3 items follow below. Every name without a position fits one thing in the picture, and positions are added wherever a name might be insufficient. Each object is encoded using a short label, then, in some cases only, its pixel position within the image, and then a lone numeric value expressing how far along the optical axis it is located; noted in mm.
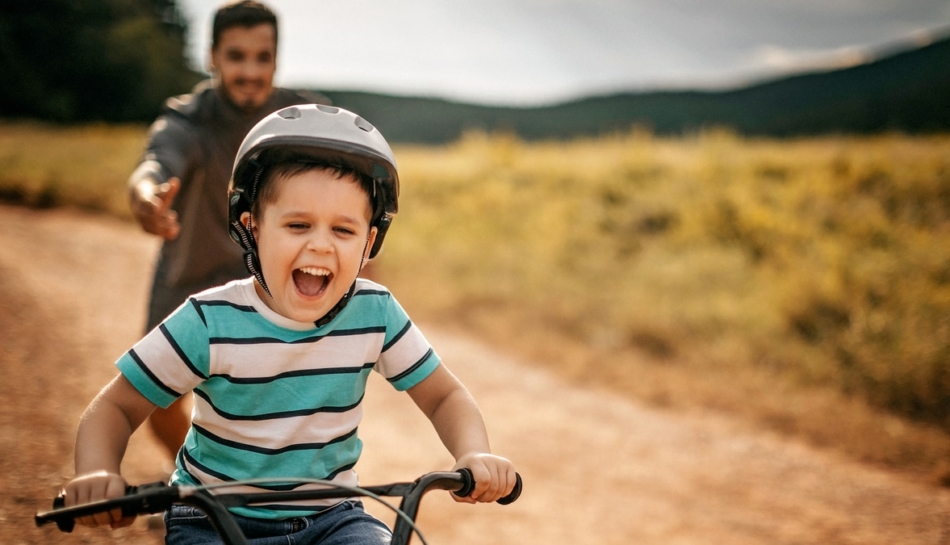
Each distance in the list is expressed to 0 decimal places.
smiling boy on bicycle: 1695
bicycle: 1364
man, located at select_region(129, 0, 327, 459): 2979
